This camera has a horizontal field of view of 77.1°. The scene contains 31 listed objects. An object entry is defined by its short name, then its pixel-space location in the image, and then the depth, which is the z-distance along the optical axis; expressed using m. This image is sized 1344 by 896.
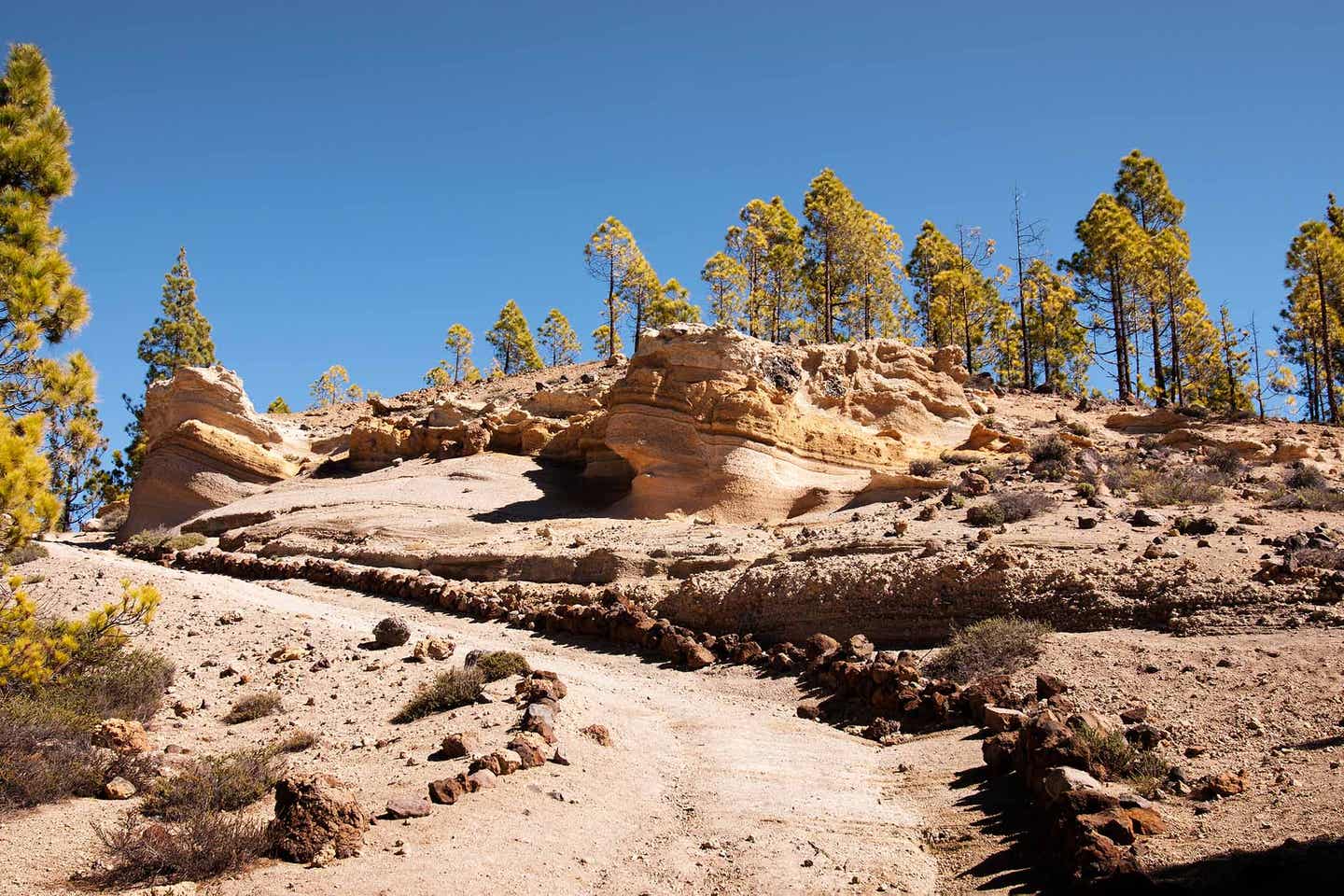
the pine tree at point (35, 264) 8.78
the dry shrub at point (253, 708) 9.26
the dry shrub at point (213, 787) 6.06
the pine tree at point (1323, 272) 34.75
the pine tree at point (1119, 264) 38.06
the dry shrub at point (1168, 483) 16.03
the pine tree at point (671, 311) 50.34
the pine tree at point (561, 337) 62.72
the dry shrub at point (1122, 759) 6.54
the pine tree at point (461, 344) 65.38
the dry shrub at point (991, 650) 10.11
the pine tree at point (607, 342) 52.28
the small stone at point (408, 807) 6.30
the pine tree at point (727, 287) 45.78
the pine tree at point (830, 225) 41.38
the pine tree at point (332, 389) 64.81
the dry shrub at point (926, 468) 22.42
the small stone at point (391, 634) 13.12
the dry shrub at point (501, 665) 10.98
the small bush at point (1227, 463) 20.61
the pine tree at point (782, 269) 45.12
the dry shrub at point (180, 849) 5.12
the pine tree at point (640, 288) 50.62
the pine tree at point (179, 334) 47.34
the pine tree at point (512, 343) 64.19
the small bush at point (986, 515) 15.34
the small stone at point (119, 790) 6.51
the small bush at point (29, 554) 18.09
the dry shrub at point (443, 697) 9.52
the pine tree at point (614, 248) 50.19
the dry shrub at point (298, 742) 8.10
